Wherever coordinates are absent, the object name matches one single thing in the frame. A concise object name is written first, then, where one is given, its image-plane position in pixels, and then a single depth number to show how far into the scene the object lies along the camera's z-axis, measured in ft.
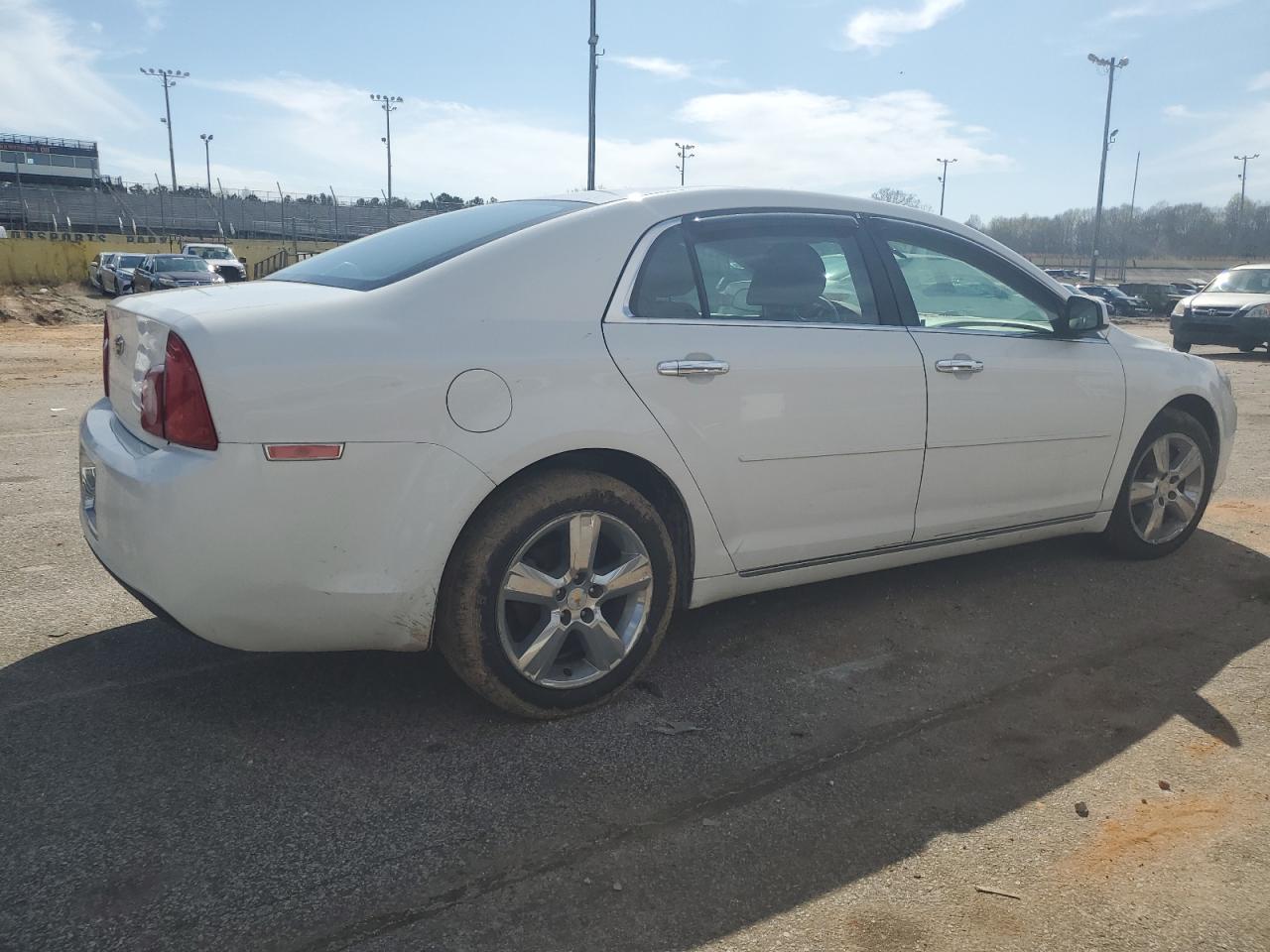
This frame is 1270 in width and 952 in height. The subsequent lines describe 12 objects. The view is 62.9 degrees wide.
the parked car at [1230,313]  59.41
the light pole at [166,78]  268.41
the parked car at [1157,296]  133.90
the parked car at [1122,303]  126.41
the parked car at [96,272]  107.98
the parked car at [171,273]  88.58
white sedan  8.91
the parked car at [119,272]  98.63
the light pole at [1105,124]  172.55
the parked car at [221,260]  106.11
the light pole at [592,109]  85.81
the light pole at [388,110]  253.03
